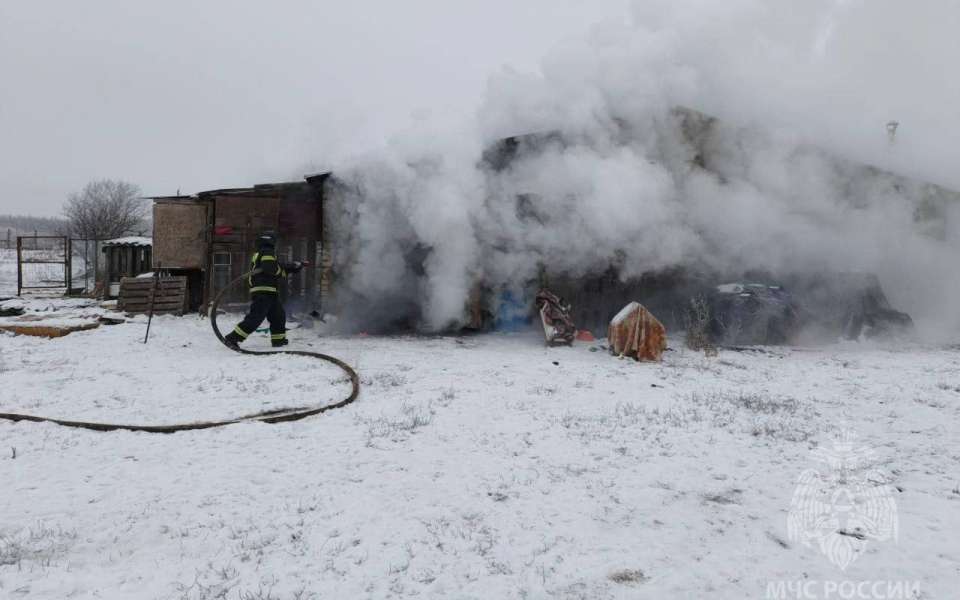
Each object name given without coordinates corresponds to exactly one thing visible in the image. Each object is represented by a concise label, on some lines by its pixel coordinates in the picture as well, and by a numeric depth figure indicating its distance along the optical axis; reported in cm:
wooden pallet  1272
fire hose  491
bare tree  3412
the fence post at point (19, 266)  1735
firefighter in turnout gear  878
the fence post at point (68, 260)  1788
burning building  1029
